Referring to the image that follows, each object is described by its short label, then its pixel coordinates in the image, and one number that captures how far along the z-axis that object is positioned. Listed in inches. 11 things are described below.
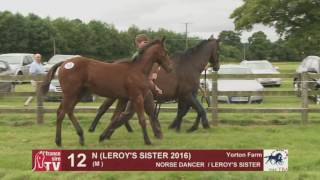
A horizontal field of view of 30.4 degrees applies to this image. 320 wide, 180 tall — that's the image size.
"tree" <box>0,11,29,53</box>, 2610.7
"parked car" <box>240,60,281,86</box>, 1048.2
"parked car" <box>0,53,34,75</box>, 1133.3
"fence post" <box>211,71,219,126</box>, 537.3
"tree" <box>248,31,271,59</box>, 3892.7
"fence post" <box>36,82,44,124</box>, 539.8
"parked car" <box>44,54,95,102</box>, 731.9
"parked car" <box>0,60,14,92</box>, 902.4
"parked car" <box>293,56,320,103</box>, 922.0
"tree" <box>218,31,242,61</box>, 3708.2
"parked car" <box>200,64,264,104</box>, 754.8
